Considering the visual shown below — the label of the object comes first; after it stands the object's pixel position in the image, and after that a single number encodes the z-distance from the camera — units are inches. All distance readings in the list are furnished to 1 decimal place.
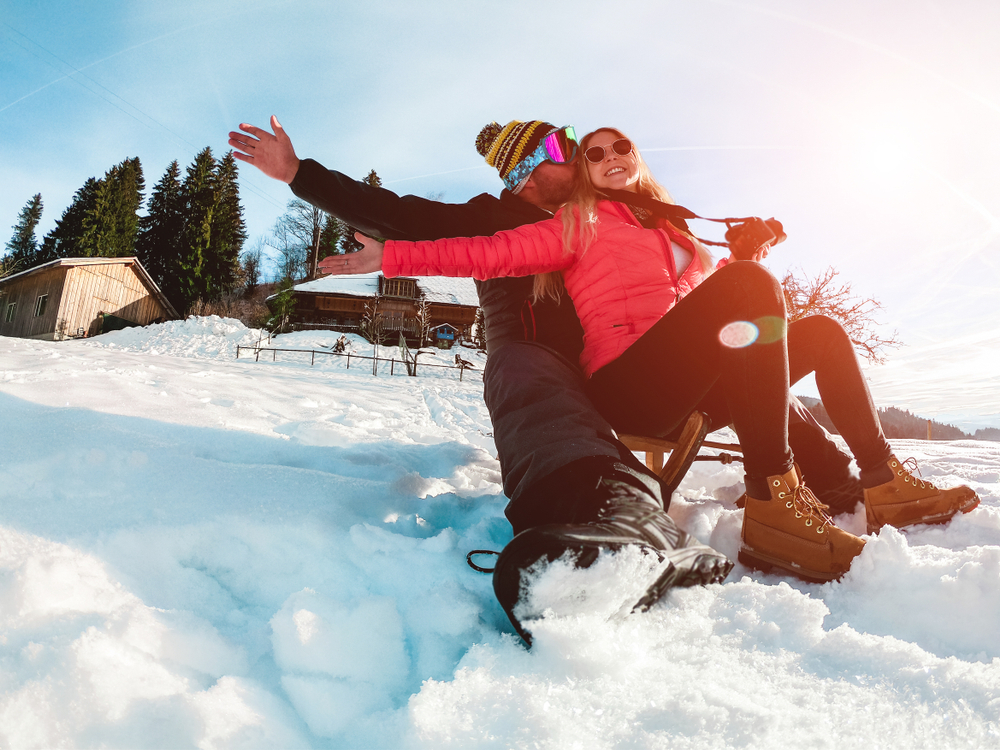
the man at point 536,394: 39.6
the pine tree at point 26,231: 1758.1
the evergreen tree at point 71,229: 1411.2
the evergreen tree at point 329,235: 1581.6
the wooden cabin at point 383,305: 1072.2
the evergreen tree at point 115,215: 1366.9
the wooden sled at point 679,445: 62.4
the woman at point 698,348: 52.9
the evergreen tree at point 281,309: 1068.5
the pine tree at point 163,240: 1405.0
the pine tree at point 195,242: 1376.7
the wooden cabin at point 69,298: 839.1
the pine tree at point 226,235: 1411.2
